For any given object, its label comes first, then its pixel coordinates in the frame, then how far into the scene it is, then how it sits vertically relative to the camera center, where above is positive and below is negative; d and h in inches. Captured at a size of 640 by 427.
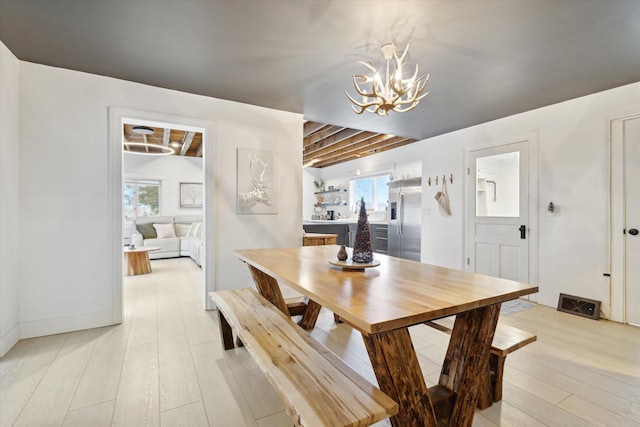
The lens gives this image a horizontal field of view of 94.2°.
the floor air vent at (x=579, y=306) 120.1 -39.5
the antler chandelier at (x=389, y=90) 75.8 +32.1
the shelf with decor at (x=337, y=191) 332.4 +24.6
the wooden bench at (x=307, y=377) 38.8 -26.2
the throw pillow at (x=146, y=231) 255.3 -16.4
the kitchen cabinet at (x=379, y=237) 257.4 -22.4
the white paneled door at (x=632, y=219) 112.3 -2.7
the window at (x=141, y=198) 288.4 +13.8
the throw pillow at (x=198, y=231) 250.8 -16.1
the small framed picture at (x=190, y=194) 304.3 +18.4
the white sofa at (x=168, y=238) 252.8 -20.9
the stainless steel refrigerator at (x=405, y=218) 218.8 -4.7
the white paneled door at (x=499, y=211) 146.4 +0.4
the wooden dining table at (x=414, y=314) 42.4 -14.1
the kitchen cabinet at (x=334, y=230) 263.7 -16.0
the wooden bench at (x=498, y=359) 63.3 -33.1
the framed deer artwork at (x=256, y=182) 135.9 +14.1
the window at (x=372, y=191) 286.0 +21.3
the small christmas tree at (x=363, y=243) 71.4 -7.7
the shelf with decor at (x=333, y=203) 332.6 +10.0
